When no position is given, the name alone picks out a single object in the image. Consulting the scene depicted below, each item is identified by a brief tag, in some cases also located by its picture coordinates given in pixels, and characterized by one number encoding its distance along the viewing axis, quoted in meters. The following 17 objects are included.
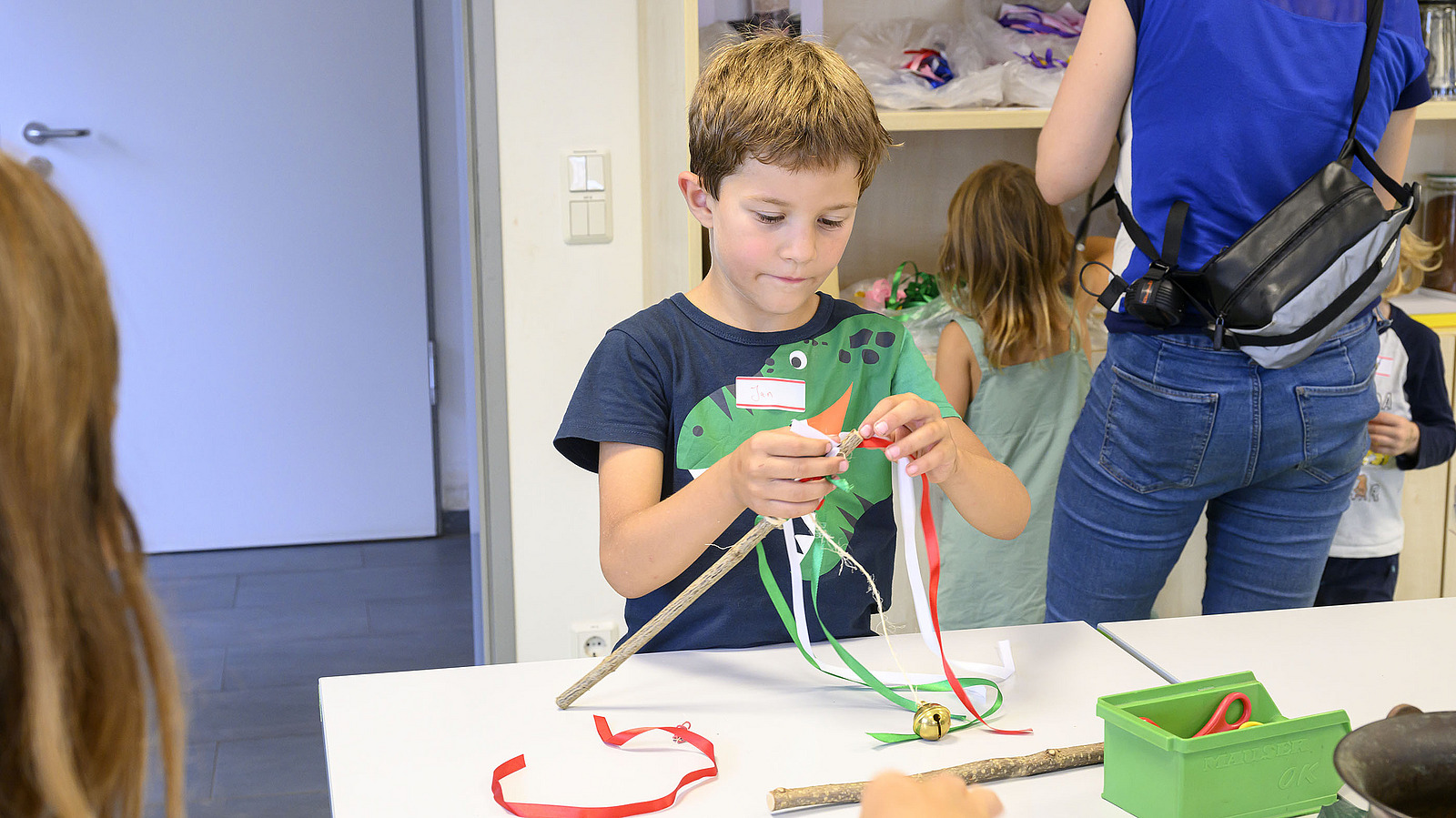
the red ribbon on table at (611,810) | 0.90
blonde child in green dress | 2.16
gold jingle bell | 1.02
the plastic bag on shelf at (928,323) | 2.29
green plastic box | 0.88
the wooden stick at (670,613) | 1.03
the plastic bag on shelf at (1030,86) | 2.33
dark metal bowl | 0.74
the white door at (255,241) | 3.49
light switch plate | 2.27
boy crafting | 1.20
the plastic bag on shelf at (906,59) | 2.28
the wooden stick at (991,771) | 0.90
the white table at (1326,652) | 1.11
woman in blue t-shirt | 1.40
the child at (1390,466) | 2.18
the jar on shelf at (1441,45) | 2.58
